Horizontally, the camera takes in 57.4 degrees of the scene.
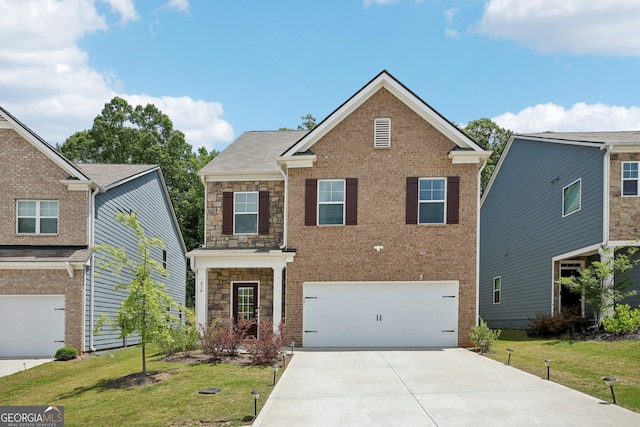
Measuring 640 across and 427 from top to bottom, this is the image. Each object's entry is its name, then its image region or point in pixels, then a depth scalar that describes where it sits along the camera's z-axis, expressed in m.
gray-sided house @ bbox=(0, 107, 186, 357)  18.36
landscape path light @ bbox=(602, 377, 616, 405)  9.88
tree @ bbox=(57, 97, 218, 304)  42.16
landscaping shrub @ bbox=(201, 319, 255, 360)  14.65
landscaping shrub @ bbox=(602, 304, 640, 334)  16.17
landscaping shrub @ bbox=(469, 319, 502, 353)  16.20
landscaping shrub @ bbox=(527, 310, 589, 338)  18.00
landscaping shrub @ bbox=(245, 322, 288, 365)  14.07
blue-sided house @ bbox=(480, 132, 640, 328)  17.98
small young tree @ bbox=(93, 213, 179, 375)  12.87
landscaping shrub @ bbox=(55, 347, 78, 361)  17.39
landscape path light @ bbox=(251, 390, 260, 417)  9.45
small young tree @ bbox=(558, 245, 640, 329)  17.20
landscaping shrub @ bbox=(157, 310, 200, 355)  15.66
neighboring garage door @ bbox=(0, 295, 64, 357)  18.41
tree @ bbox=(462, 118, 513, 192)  46.03
